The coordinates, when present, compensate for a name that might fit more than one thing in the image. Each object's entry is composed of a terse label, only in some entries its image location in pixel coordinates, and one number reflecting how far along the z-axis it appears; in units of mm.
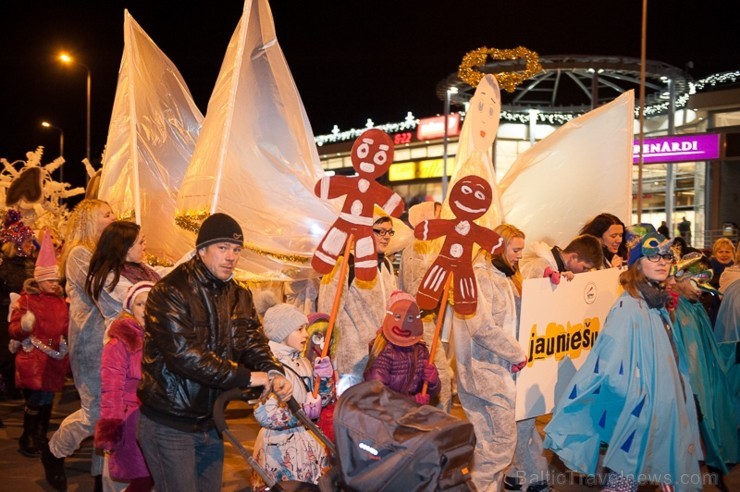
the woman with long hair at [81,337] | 5596
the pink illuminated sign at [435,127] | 40469
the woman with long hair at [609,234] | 7051
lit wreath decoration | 7234
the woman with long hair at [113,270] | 5367
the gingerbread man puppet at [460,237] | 5512
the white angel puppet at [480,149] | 6629
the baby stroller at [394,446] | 2896
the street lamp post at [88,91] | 24481
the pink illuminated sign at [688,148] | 27250
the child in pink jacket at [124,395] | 4426
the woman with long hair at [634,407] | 4934
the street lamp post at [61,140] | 39278
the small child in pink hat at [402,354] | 5176
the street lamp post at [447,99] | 28156
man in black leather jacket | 3654
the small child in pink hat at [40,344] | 6914
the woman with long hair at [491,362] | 5457
